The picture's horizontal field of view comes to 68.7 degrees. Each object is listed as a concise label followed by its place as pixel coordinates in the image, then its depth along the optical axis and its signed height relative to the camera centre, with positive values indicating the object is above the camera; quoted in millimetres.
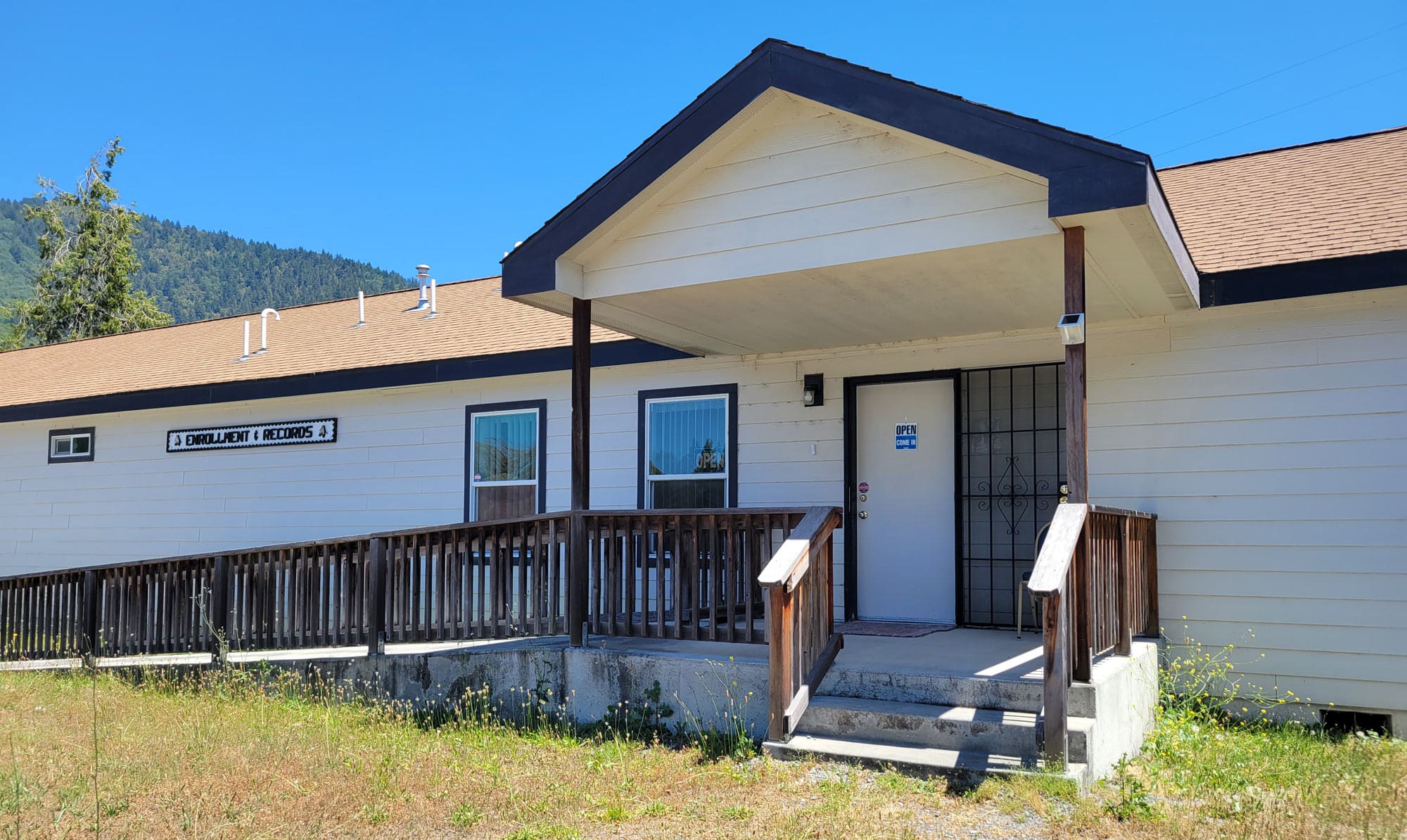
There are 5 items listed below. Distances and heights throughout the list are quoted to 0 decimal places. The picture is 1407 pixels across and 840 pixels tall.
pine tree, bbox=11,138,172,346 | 34781 +6350
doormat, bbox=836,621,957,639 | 7766 -1372
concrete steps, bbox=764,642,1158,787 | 5211 -1444
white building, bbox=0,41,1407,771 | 5973 +778
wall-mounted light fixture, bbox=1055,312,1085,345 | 5410 +652
